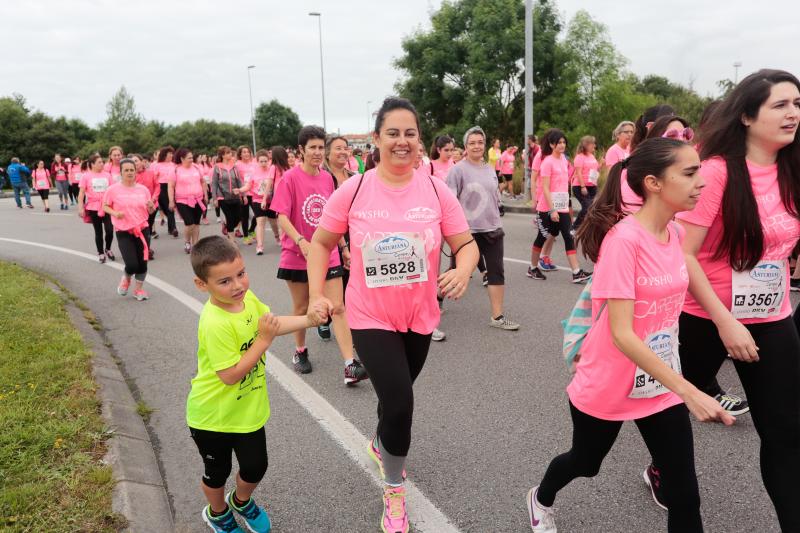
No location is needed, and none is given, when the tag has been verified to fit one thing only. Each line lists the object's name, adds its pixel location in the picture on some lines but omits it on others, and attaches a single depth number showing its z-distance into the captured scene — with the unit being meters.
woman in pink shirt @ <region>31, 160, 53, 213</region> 23.34
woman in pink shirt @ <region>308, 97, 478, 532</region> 2.85
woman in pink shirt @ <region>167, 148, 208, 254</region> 11.65
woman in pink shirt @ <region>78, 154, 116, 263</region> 10.82
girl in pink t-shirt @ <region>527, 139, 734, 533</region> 2.22
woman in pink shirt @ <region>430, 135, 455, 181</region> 8.87
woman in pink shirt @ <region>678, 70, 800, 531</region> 2.51
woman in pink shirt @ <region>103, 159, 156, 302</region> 7.80
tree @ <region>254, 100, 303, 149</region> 98.00
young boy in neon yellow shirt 2.55
